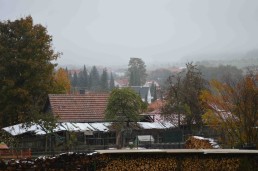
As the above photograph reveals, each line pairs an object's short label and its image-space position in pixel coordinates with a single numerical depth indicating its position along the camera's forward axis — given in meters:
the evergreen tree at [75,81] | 173.82
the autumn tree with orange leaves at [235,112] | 28.34
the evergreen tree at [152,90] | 175.51
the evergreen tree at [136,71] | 177.75
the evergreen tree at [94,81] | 165.32
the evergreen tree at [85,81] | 173.56
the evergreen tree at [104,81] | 163.24
